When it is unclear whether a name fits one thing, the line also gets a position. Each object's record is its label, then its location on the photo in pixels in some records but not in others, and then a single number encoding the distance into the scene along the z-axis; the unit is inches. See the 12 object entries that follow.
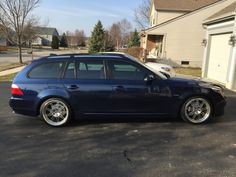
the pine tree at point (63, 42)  2460.5
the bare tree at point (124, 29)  2217.8
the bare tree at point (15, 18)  662.3
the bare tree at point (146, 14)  1348.4
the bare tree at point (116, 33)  2047.1
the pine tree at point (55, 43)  2016.7
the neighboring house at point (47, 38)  2797.5
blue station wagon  170.6
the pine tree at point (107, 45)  1189.9
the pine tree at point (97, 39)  1198.2
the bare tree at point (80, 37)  2927.3
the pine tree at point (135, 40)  1343.6
